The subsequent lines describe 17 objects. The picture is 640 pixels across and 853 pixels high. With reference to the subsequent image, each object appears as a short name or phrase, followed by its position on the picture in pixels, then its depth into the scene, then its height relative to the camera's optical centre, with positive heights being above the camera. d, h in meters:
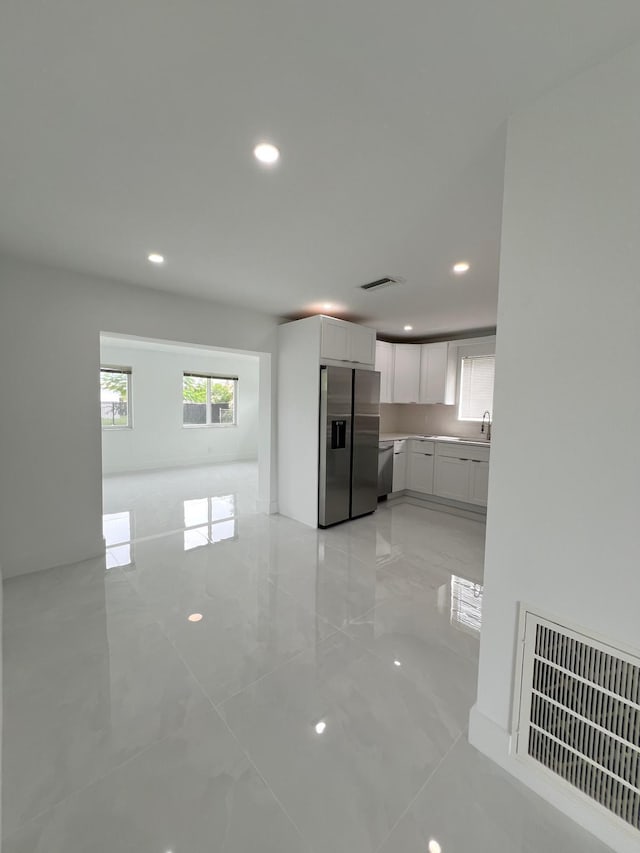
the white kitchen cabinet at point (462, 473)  4.50 -0.90
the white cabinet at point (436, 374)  5.21 +0.51
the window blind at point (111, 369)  6.48 +0.58
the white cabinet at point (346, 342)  3.93 +0.77
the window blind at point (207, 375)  7.68 +0.60
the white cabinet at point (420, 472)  5.10 -1.00
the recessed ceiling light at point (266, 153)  1.51 +1.13
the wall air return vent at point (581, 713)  1.11 -1.07
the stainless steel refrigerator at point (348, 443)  3.92 -0.46
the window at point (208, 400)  7.73 +0.05
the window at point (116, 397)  6.67 +0.04
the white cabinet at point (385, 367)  5.21 +0.60
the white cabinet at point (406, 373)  5.45 +0.53
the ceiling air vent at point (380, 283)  3.10 +1.15
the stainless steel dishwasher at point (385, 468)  4.93 -0.91
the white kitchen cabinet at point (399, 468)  5.18 -0.95
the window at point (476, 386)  5.00 +0.32
